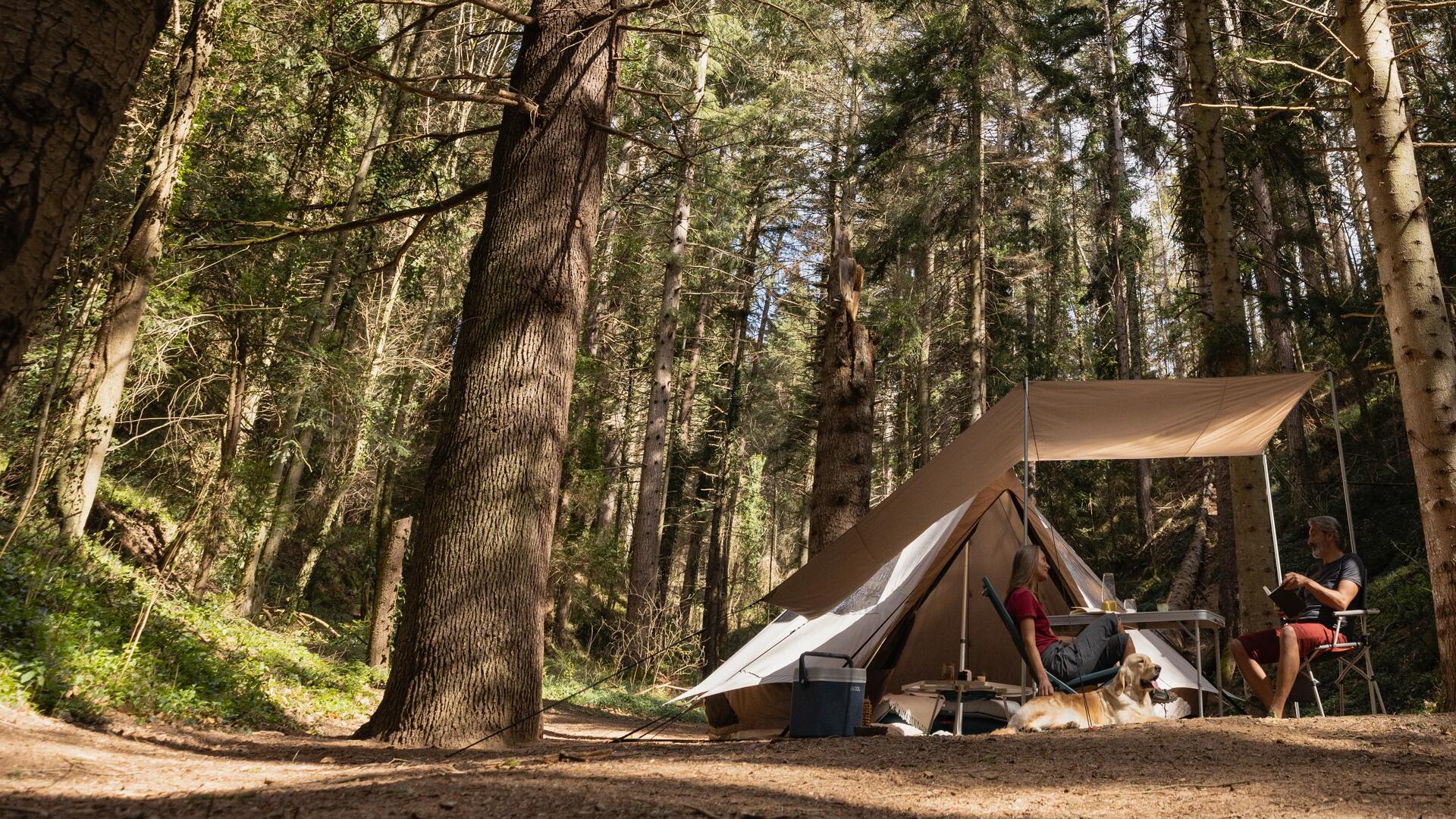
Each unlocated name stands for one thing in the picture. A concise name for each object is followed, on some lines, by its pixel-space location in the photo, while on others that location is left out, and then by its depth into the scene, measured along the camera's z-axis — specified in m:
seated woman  5.25
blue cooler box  4.95
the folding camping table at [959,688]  5.13
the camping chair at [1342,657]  5.02
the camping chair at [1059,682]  5.23
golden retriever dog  4.89
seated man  4.96
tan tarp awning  5.69
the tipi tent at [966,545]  5.75
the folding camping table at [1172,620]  5.14
